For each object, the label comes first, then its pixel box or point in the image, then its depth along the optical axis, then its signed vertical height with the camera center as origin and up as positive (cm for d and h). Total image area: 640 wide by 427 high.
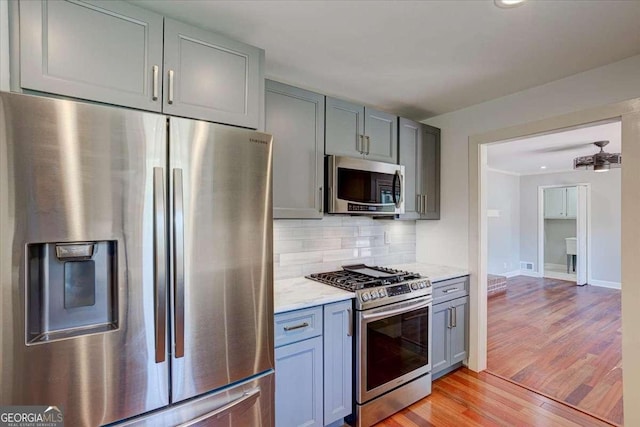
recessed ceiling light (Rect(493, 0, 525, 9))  146 +100
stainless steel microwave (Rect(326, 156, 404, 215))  228 +20
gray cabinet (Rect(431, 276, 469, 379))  259 -99
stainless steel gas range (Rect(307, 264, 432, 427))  206 -91
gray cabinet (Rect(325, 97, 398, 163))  234 +65
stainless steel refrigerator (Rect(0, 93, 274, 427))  107 -21
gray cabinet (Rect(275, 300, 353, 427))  177 -93
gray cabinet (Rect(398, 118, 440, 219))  284 +44
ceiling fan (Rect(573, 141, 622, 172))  407 +70
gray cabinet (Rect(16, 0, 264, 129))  125 +70
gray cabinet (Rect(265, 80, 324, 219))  207 +44
